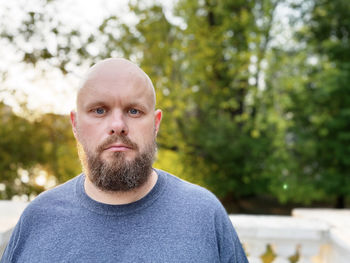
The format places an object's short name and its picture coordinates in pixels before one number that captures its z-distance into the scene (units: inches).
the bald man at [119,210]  46.6
